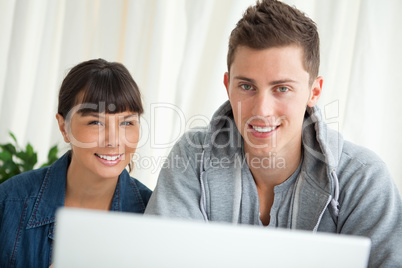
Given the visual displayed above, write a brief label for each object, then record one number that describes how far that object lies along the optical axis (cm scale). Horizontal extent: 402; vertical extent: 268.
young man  160
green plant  238
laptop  83
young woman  178
